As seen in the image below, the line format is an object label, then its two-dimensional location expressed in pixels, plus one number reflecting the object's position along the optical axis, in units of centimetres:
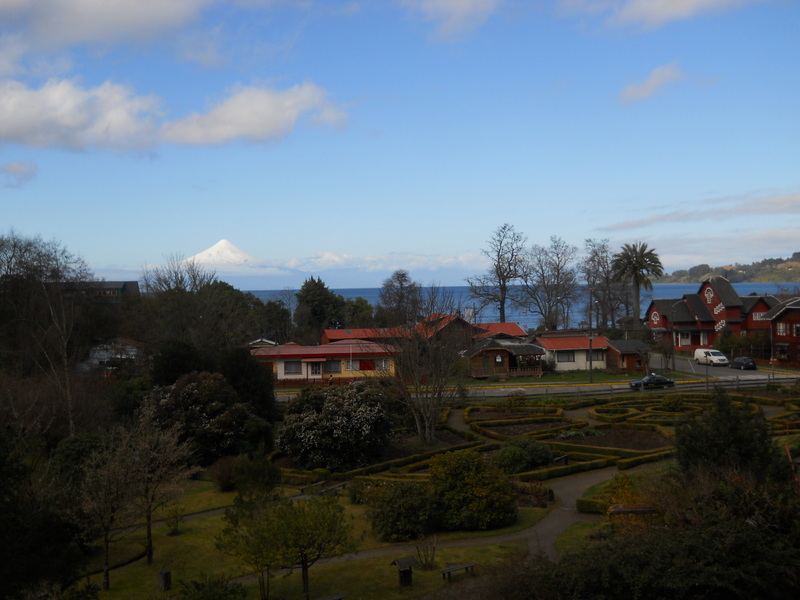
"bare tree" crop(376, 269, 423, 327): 6748
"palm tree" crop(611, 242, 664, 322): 7425
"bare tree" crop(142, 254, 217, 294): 5747
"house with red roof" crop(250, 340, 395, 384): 5644
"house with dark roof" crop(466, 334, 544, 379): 5816
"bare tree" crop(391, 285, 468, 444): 3400
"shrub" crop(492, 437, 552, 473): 2727
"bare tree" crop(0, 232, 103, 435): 4294
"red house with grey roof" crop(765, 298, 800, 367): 5741
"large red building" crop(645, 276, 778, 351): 6681
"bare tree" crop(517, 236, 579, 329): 8344
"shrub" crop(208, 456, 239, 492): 2666
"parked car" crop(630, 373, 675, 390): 4806
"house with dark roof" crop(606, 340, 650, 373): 5697
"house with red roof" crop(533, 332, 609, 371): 5962
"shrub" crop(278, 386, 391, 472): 2955
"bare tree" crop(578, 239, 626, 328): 8262
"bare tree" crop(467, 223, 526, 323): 7969
